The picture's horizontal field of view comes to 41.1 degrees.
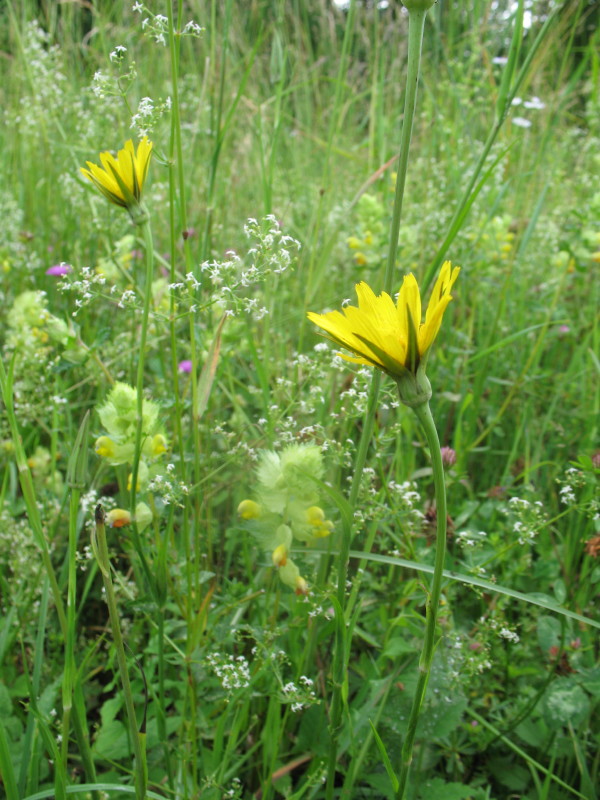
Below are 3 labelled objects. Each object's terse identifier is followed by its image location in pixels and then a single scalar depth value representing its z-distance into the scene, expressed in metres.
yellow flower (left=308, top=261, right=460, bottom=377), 0.25
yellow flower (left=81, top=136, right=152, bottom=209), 0.33
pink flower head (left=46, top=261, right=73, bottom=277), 0.73
